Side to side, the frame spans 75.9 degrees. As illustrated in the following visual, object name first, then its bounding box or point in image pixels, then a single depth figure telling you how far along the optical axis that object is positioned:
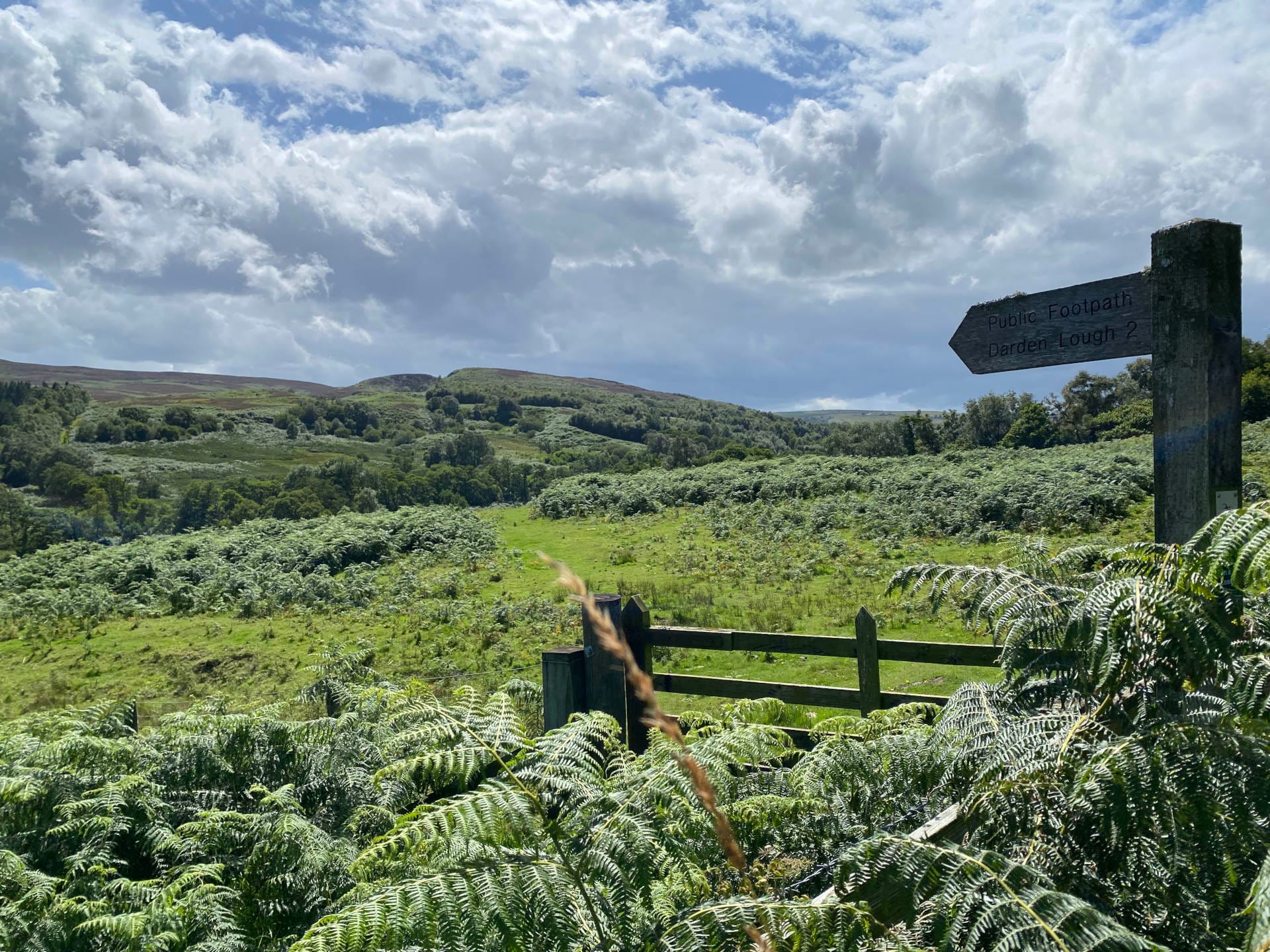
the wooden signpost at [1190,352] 3.08
